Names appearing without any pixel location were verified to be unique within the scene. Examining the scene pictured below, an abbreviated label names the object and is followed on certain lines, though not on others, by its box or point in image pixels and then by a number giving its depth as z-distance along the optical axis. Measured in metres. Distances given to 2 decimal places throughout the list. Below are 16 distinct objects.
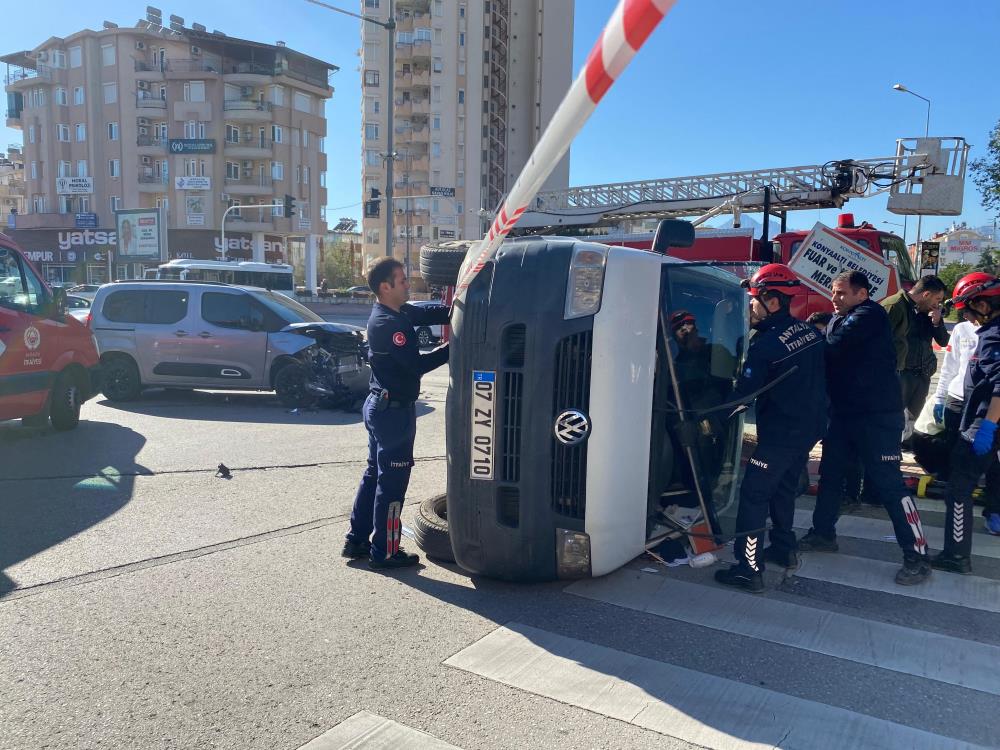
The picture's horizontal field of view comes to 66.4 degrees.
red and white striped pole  2.31
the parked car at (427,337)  20.50
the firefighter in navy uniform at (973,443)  4.57
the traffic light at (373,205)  29.08
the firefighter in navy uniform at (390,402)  4.52
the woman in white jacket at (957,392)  5.62
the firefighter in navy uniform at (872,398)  4.59
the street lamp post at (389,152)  22.64
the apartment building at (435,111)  66.12
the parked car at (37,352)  7.91
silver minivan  10.88
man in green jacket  6.57
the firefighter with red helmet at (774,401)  4.34
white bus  29.20
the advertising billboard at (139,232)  51.62
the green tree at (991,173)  28.69
